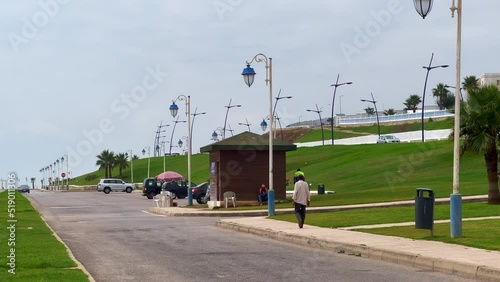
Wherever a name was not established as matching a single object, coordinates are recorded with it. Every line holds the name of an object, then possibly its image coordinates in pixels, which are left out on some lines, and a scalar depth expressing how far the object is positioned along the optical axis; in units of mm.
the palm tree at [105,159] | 165000
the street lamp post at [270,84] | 34819
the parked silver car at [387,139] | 124312
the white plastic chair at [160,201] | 50225
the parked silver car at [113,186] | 105250
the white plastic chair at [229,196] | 44656
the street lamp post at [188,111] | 51312
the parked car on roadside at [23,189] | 131250
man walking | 26531
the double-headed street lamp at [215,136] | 103175
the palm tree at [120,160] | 166250
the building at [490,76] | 161000
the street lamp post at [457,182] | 20125
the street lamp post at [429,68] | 89188
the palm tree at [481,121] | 32375
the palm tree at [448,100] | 182000
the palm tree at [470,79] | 135800
